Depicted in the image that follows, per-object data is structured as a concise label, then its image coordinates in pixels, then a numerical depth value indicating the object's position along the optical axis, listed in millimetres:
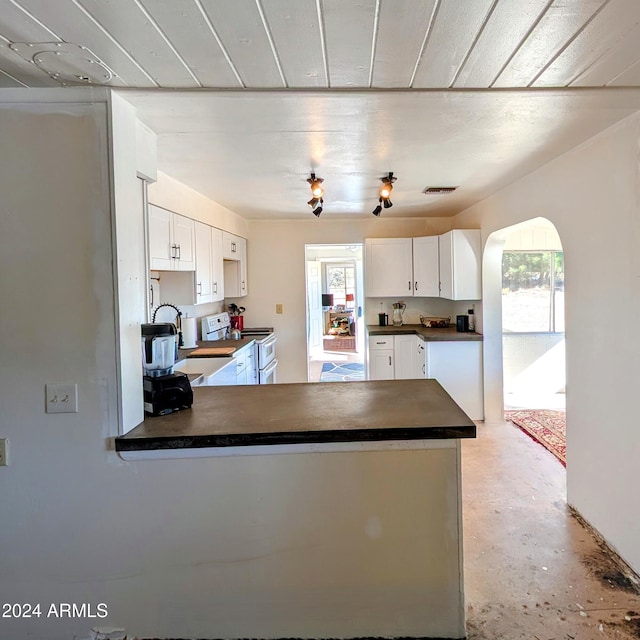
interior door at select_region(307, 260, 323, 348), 8695
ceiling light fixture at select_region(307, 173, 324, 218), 3064
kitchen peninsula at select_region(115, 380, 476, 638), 1665
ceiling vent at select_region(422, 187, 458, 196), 3584
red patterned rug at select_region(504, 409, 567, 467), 3717
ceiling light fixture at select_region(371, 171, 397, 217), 3086
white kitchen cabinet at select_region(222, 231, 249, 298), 4781
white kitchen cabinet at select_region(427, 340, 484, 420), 4400
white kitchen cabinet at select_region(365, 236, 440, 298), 5023
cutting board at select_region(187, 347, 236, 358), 3650
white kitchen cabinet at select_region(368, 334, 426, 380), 4855
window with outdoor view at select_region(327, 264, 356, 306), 11570
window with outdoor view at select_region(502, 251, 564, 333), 5309
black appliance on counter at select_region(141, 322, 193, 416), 1828
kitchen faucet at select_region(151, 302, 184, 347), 3668
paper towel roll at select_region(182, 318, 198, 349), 4027
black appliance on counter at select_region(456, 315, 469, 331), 4695
